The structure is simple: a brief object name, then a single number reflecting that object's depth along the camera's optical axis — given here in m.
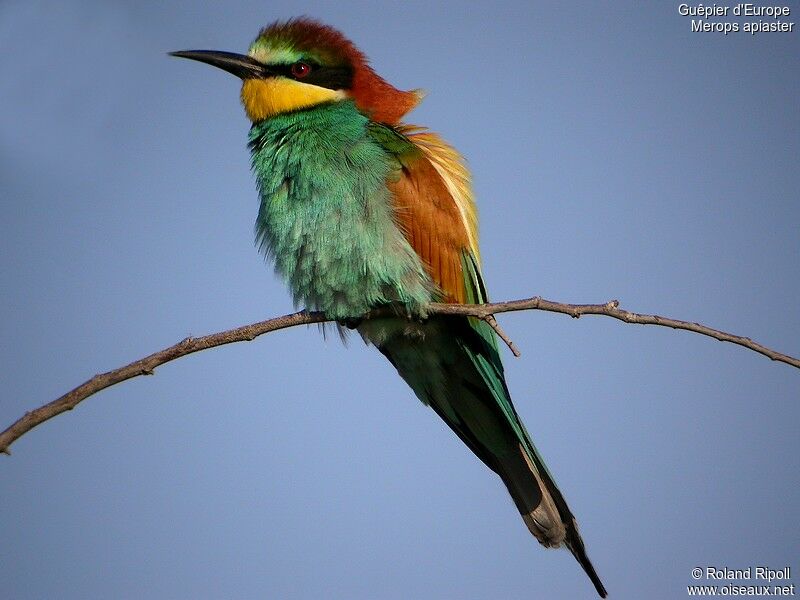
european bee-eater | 5.36
